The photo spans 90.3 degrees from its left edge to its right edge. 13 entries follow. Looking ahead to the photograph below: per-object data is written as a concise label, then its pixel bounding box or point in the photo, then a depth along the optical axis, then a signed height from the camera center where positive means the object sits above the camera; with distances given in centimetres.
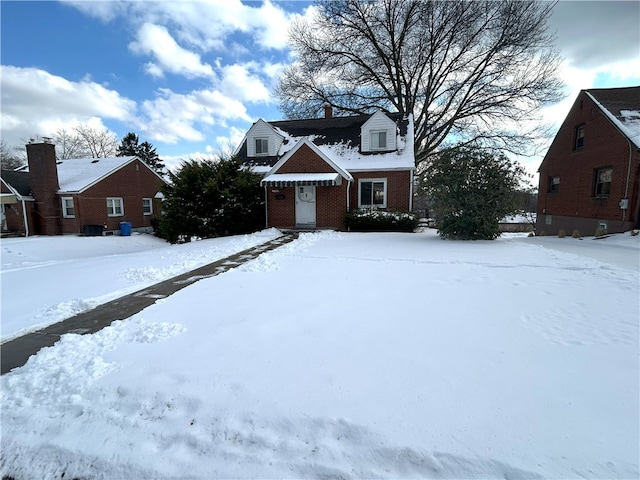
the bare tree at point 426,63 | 2020 +1022
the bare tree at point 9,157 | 4531 +780
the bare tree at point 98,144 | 4581 +951
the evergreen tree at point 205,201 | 1410 +32
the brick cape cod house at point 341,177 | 1509 +136
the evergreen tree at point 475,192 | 1083 +42
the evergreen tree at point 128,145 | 4356 +862
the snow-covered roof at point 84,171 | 2125 +280
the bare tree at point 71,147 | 4554 +896
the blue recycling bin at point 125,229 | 2219 -142
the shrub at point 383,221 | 1438 -69
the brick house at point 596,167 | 1348 +182
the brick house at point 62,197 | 2048 +81
